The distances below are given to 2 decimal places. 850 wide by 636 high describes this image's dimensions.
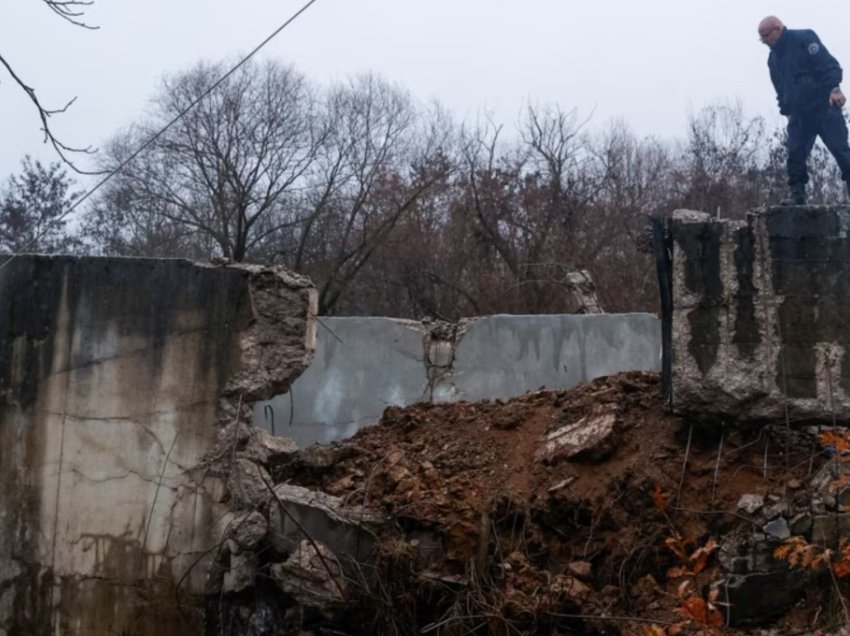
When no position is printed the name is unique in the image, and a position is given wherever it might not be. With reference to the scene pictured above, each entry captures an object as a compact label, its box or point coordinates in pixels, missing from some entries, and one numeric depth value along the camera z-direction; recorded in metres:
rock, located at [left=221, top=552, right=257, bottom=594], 6.30
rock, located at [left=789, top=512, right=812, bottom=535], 5.68
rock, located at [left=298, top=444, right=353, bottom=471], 6.75
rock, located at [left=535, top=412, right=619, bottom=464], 6.38
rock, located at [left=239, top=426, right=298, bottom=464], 6.54
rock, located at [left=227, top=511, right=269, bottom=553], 6.29
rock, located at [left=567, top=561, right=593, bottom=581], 5.91
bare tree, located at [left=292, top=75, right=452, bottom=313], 23.86
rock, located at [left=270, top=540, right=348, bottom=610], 6.09
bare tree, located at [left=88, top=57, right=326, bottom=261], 23.97
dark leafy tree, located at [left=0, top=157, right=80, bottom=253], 23.02
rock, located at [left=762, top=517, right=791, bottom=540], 5.66
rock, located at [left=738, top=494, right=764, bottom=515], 5.80
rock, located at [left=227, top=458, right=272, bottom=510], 6.43
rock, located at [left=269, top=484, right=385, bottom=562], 6.26
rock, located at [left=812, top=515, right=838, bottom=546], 5.63
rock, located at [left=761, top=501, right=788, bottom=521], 5.75
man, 7.61
